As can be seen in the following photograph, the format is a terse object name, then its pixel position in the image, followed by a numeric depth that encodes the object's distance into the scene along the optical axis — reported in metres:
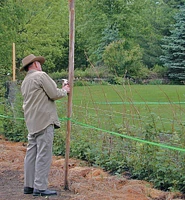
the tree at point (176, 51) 37.81
